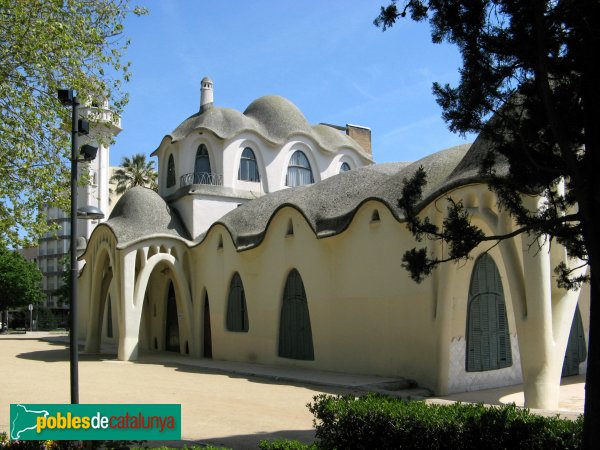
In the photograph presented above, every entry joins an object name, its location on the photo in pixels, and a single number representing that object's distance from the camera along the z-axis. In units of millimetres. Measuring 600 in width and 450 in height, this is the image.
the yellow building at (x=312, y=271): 12727
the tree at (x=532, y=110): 5613
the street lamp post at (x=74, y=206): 8250
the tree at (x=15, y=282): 47969
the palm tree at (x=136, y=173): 42156
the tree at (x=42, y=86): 10719
